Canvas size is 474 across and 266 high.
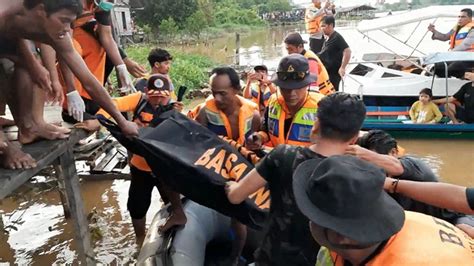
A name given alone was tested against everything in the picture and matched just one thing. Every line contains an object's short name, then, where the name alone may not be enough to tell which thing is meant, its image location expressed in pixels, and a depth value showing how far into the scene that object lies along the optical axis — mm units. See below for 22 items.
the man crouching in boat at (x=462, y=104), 7750
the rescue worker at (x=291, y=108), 2836
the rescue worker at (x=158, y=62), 4004
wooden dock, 2614
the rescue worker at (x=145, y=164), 3084
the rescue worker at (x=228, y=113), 3078
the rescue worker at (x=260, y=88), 4944
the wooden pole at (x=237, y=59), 17012
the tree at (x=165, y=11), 28103
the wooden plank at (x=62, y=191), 4715
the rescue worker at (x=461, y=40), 8219
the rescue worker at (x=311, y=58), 4684
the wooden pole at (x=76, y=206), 3521
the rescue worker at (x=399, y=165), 2200
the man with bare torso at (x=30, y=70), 2344
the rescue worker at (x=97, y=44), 3684
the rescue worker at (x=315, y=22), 8227
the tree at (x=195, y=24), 28203
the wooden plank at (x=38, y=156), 2428
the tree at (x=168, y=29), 26923
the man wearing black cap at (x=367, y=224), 1245
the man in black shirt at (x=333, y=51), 6961
